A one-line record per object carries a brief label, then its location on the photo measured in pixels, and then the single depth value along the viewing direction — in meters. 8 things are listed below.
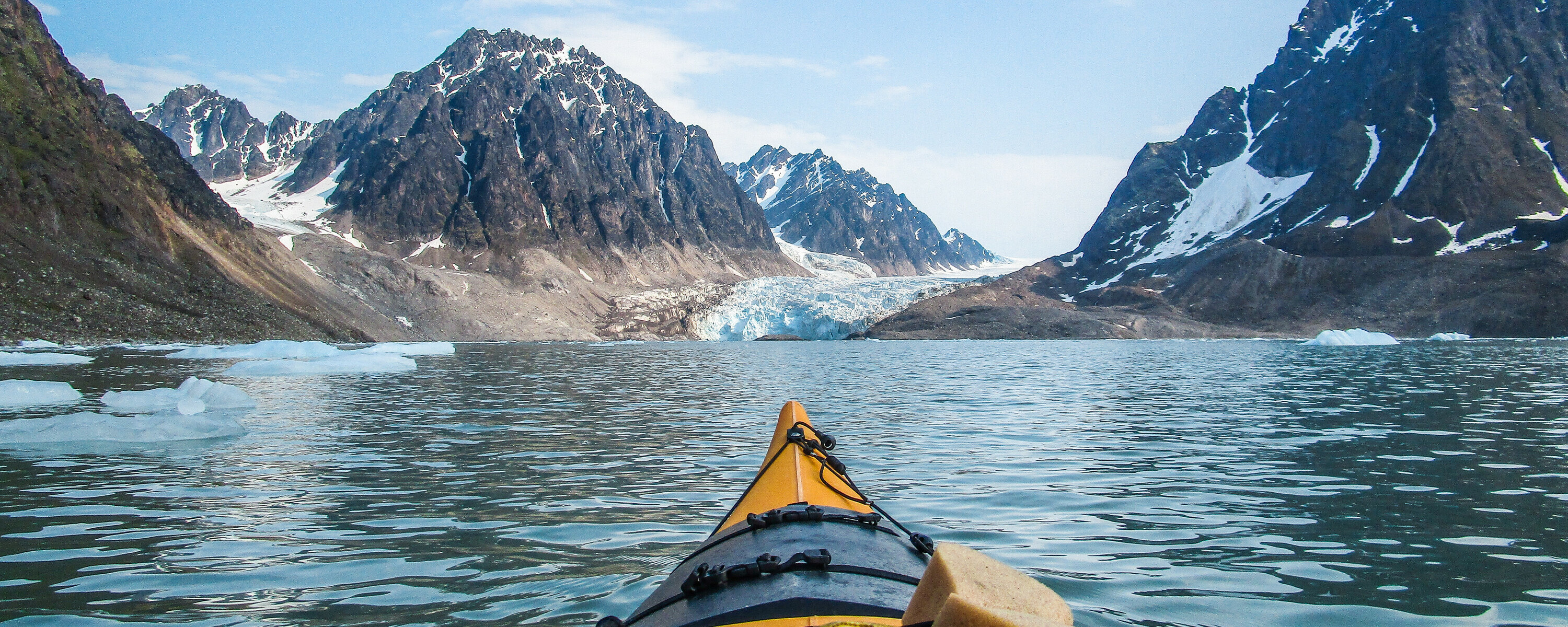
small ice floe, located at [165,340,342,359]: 52.03
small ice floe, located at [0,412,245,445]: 15.69
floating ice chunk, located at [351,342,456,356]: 68.75
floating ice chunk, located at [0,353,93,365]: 40.94
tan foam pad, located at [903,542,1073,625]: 2.75
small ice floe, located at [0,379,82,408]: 22.23
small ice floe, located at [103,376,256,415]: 21.28
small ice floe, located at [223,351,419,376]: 38.03
